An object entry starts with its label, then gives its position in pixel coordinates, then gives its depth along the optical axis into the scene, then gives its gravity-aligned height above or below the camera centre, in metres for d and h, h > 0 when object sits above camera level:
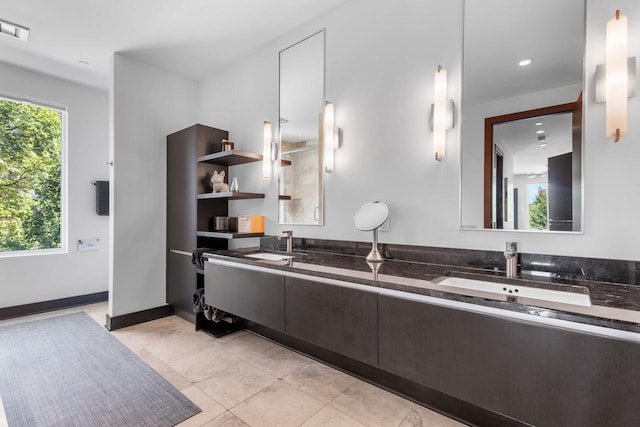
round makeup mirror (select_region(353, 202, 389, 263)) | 2.11 -0.05
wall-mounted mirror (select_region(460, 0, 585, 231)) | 1.62 +0.58
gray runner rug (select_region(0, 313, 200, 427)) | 1.79 -1.23
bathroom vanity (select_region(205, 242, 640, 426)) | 0.99 -0.53
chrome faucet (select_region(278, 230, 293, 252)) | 2.71 -0.23
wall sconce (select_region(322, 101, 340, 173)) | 2.54 +0.66
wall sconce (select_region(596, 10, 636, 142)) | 1.43 +0.67
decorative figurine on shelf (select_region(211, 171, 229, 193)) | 3.21 +0.31
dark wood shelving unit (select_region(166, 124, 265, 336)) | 3.17 +0.07
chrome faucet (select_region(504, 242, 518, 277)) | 1.62 -0.27
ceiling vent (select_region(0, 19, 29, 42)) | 2.70 +1.69
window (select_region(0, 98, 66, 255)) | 3.57 +0.44
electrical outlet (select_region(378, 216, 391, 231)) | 2.23 -0.09
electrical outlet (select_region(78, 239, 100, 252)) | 4.06 -0.45
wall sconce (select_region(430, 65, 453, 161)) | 1.95 +0.66
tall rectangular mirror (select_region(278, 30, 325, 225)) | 2.69 +0.77
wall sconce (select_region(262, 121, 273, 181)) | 3.02 +0.63
